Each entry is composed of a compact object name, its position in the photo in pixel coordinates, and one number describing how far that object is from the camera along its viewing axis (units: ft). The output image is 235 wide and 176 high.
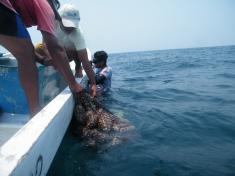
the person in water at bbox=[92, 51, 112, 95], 17.92
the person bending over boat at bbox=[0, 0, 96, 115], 6.63
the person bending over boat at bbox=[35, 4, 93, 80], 10.73
